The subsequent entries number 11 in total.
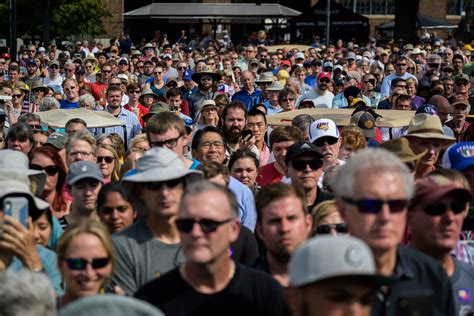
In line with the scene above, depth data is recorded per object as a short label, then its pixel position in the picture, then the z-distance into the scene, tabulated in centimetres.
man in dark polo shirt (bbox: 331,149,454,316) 1037
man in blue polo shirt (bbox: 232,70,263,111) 3650
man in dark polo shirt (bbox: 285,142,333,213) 1666
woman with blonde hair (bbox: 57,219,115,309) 1155
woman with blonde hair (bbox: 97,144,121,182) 1973
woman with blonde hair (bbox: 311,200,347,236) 1367
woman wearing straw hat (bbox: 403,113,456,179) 1906
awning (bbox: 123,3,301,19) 10112
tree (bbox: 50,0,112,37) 8994
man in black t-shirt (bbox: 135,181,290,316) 1068
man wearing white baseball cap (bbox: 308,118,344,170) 2022
